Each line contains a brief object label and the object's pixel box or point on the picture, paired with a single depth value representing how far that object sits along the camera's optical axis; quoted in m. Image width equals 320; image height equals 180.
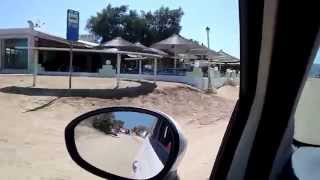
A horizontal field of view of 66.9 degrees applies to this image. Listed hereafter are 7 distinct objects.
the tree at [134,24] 20.32
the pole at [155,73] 10.96
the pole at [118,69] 9.86
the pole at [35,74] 9.60
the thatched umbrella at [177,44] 13.29
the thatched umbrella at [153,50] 13.56
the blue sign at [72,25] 10.20
